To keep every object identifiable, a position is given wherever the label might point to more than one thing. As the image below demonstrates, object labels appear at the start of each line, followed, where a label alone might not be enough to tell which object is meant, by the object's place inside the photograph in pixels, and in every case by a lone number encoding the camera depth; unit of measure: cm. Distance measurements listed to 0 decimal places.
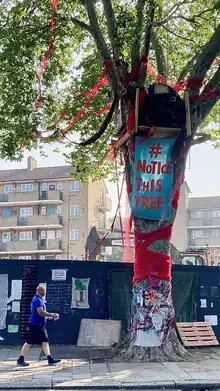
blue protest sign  1065
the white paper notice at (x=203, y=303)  1273
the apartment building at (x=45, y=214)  5309
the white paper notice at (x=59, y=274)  1247
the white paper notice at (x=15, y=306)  1212
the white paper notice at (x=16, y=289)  1220
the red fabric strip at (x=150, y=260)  1044
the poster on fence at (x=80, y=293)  1236
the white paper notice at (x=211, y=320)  1263
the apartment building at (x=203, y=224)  7164
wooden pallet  1171
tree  1054
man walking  965
